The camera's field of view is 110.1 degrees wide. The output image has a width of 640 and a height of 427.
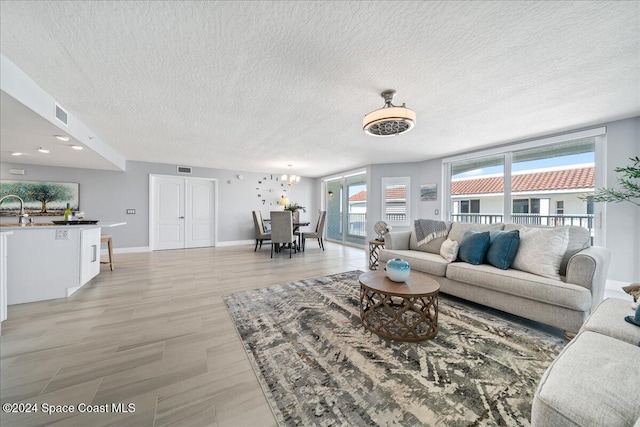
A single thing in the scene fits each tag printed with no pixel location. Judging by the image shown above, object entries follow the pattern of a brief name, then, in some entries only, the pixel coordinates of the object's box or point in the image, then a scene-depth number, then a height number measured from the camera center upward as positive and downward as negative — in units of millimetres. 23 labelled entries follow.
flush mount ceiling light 2129 +906
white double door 5961 -25
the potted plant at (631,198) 1471 +189
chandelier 6107 +925
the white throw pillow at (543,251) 2172 -388
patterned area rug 1164 -1042
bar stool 3774 -630
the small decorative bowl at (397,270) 2055 -534
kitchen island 2478 -601
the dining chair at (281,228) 5121 -377
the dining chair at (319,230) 6023 -490
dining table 5855 -410
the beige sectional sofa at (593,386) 701 -611
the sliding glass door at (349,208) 6943 +133
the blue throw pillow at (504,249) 2414 -404
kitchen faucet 2672 -105
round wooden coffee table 1813 -825
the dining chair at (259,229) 5844 -460
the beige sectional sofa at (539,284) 1870 -689
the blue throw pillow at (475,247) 2602 -413
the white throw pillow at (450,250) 2822 -487
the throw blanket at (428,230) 3395 -270
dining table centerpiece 6317 +8
